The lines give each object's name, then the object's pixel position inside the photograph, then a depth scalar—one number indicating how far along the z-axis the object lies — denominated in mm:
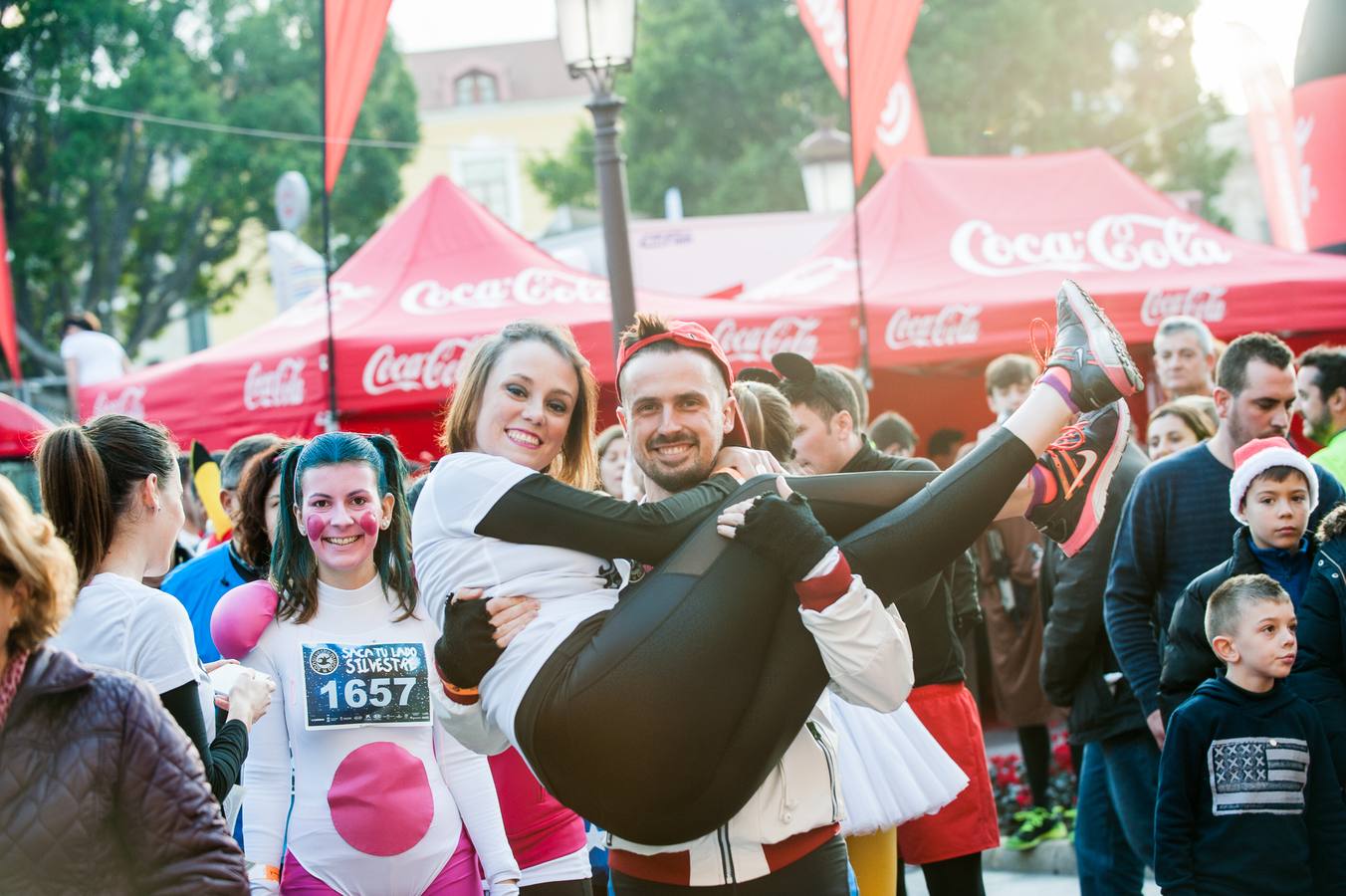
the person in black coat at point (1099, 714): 5355
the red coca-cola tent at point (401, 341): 9070
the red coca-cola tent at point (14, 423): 9484
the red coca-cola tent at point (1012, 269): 9406
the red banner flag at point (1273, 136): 13164
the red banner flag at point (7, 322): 11938
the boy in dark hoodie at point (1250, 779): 4297
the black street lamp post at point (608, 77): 6922
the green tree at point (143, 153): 27641
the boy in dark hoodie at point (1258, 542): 4551
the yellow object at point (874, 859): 4375
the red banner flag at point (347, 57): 8797
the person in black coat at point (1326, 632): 4465
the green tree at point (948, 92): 31828
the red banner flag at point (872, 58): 9438
